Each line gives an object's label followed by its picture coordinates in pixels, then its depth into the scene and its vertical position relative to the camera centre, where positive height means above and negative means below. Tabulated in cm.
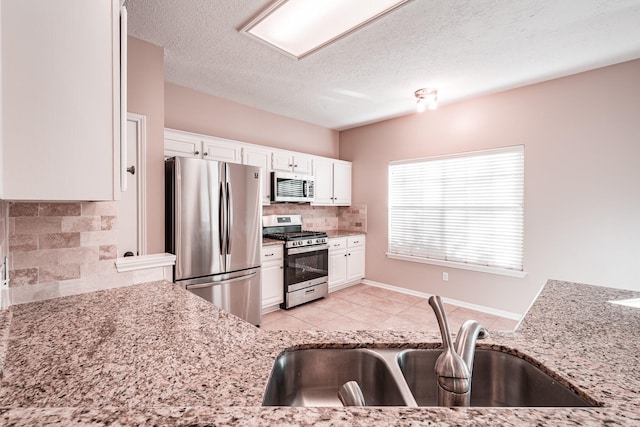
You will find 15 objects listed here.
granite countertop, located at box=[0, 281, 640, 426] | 53 -45
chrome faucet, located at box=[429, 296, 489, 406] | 70 -39
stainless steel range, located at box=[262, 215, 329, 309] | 367 -70
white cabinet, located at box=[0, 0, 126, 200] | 89 +37
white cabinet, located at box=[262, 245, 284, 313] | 348 -87
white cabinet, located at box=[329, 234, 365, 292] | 435 -84
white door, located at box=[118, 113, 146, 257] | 231 +6
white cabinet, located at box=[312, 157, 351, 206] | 451 +44
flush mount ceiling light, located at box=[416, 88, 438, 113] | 337 +135
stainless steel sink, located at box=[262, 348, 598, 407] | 83 -52
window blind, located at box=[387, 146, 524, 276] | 342 -1
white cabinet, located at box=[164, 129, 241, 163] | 298 +69
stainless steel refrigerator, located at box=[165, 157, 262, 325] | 258 -22
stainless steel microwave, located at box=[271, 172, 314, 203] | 384 +30
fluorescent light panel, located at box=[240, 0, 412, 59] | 194 +140
